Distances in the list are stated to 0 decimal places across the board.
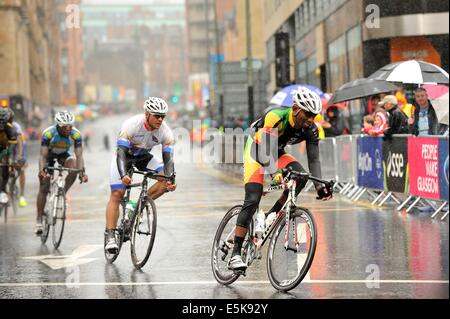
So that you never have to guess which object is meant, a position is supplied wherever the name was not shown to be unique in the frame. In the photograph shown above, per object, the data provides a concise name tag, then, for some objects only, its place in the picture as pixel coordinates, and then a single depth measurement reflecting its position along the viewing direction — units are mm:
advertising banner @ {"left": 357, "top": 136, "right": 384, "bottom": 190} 18188
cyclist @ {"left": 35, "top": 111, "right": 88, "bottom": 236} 13716
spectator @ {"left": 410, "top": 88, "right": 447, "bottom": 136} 17062
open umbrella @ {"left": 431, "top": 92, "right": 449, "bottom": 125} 17156
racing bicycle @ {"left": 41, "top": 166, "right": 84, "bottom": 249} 13291
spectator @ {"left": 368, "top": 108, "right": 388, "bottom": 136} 17844
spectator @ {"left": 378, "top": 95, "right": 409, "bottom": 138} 17547
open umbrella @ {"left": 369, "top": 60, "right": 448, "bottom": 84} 18681
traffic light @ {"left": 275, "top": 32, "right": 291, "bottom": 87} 32938
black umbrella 21739
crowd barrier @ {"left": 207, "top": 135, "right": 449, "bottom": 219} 15500
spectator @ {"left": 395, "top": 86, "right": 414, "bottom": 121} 21344
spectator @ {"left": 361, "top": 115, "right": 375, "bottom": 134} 19562
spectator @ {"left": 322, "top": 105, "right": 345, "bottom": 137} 23388
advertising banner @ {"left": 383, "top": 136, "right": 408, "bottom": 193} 16891
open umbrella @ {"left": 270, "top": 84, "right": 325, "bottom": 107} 25155
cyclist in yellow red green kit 8828
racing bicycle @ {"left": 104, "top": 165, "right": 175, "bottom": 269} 10758
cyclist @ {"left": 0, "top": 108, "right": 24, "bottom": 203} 16652
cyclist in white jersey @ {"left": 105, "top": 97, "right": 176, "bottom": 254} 10891
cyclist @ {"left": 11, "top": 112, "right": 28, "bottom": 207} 17328
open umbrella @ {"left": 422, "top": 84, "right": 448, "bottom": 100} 20364
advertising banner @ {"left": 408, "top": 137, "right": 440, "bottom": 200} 15492
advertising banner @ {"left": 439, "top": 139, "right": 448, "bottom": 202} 14969
